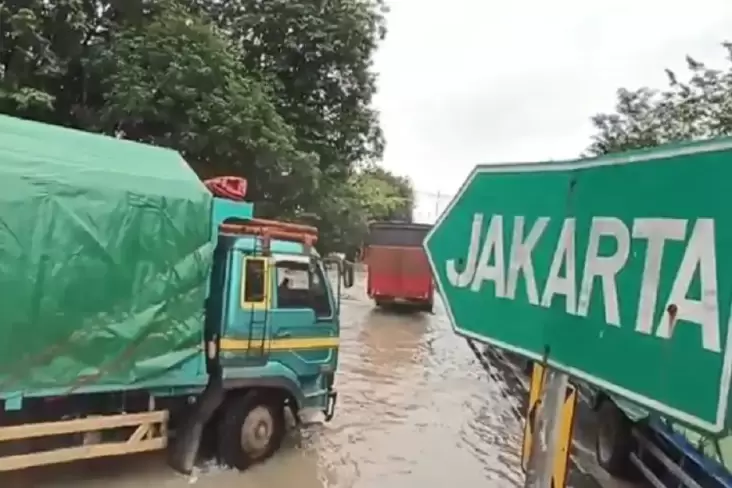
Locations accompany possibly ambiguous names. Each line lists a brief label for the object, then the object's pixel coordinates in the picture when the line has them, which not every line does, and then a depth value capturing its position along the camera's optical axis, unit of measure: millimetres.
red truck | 19703
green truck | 4770
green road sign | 1052
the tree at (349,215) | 17906
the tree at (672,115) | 12336
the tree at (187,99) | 13445
